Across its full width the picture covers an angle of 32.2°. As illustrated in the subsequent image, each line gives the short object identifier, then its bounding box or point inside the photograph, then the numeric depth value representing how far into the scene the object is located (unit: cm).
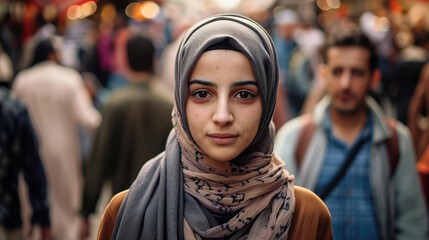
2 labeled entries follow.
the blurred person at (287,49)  1097
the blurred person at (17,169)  506
